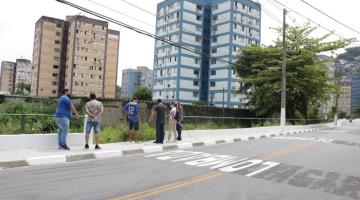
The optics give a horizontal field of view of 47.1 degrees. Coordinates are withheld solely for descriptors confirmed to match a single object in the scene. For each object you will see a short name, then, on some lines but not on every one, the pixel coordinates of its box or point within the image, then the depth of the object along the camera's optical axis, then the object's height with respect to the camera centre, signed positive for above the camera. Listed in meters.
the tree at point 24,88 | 114.74 +7.13
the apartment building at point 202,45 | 86.25 +16.09
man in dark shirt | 16.26 -0.10
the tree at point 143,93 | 99.41 +5.78
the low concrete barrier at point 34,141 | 11.84 -0.85
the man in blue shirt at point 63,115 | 12.48 -0.04
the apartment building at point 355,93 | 141.00 +11.86
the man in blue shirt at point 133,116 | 15.43 +0.01
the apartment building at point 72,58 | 102.88 +14.47
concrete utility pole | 32.09 +2.74
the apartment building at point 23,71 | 155.25 +15.77
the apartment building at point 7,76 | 173.99 +15.45
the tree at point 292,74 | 40.38 +4.77
